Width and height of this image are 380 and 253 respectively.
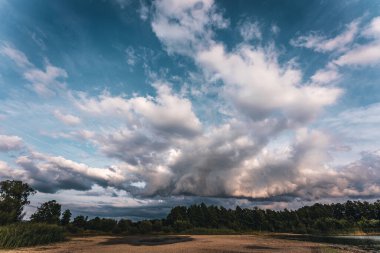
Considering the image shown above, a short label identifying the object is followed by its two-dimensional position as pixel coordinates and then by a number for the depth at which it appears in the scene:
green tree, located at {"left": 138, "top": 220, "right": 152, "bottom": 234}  132.38
